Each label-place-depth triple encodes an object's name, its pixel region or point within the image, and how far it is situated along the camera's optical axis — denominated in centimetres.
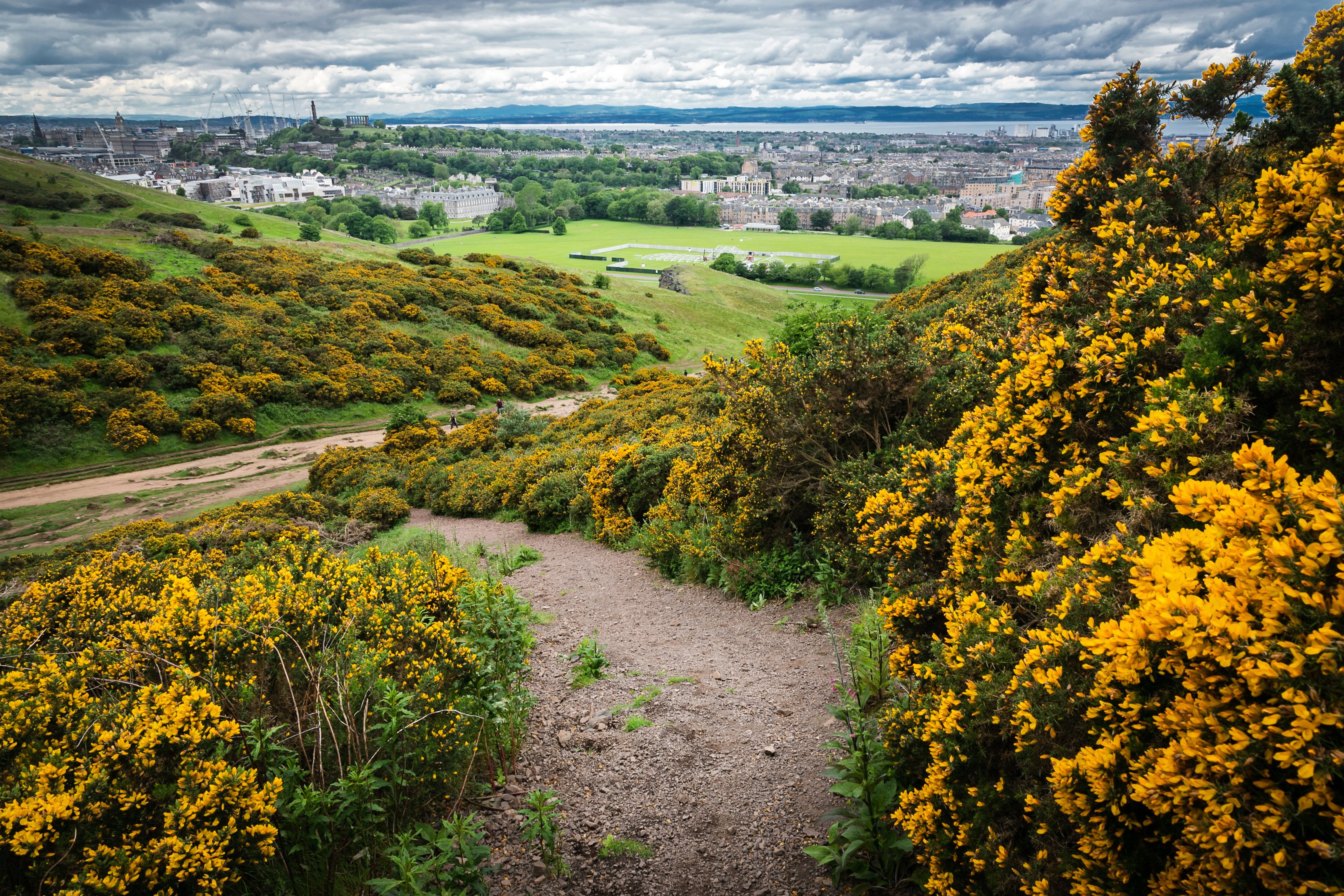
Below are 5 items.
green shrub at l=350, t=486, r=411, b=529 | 1631
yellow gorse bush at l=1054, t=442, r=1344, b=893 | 169
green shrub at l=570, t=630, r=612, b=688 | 611
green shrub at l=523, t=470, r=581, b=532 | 1383
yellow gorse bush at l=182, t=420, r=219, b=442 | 2381
